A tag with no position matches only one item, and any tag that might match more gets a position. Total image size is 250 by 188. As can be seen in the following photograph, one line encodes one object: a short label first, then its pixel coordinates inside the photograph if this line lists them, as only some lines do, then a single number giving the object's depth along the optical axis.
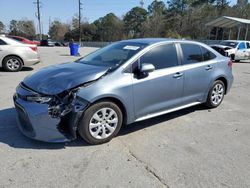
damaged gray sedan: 2.76
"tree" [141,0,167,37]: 43.32
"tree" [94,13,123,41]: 54.92
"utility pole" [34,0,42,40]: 38.74
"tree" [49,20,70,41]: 67.56
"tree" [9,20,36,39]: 62.96
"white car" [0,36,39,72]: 7.51
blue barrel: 15.26
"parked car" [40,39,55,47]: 35.21
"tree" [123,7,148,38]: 54.50
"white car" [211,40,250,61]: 13.27
